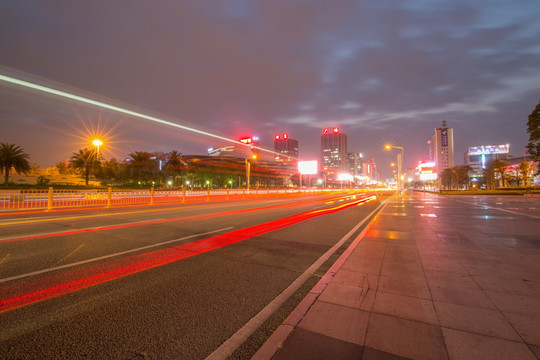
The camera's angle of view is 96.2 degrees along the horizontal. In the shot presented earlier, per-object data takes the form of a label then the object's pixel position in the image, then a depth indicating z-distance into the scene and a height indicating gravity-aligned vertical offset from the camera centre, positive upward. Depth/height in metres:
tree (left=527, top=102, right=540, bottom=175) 31.97 +6.91
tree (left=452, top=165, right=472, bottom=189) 78.31 +3.07
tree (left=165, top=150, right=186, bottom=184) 63.89 +5.94
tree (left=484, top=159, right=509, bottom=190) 57.47 +3.42
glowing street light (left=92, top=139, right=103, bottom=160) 29.62 +5.41
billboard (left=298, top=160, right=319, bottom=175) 63.23 +4.57
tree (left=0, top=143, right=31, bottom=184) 39.36 +4.45
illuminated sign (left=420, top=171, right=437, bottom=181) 83.06 +2.65
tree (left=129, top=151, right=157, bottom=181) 58.09 +5.13
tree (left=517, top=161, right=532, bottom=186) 51.58 +3.27
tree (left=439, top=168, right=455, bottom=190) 87.35 +2.61
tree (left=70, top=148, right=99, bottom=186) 48.28 +5.39
